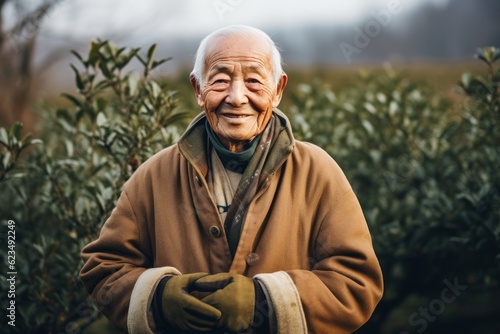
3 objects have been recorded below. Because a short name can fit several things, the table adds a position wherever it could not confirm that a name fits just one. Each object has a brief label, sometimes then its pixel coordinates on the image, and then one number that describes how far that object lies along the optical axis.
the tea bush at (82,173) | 3.10
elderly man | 1.99
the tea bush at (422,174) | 3.59
